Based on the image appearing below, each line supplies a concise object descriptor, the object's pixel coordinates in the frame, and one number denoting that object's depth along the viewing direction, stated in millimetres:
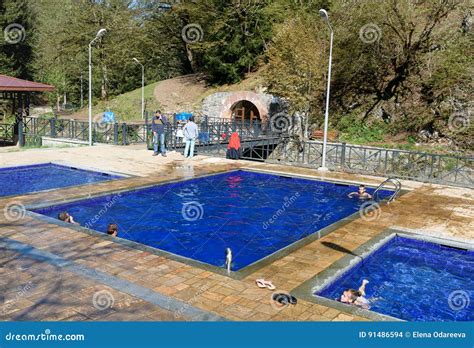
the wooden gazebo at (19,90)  24172
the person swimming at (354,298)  7073
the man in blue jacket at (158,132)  21297
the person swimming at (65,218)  10702
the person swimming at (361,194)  14953
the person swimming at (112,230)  9977
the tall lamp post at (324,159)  18906
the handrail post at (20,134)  26305
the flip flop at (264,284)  6922
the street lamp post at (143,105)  43800
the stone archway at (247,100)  36625
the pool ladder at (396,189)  14012
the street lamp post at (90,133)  24850
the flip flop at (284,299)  6371
